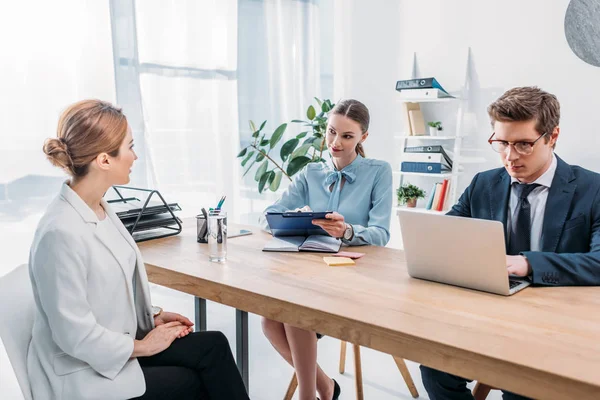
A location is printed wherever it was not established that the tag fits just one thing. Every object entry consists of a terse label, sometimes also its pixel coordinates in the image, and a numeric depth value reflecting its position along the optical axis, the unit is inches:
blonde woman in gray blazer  47.8
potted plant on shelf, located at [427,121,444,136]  155.2
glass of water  67.9
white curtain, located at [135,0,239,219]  136.9
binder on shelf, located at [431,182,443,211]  152.9
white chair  46.9
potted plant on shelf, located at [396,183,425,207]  158.7
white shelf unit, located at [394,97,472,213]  149.3
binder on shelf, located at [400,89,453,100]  147.6
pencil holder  79.7
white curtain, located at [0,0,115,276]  111.7
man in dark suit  62.9
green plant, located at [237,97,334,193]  148.2
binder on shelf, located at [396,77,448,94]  147.5
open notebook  72.5
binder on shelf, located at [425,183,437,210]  154.9
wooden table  39.3
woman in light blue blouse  76.9
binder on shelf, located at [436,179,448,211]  151.9
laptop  51.7
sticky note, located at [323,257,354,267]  66.1
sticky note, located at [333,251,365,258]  69.8
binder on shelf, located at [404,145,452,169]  151.3
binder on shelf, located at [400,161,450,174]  151.2
